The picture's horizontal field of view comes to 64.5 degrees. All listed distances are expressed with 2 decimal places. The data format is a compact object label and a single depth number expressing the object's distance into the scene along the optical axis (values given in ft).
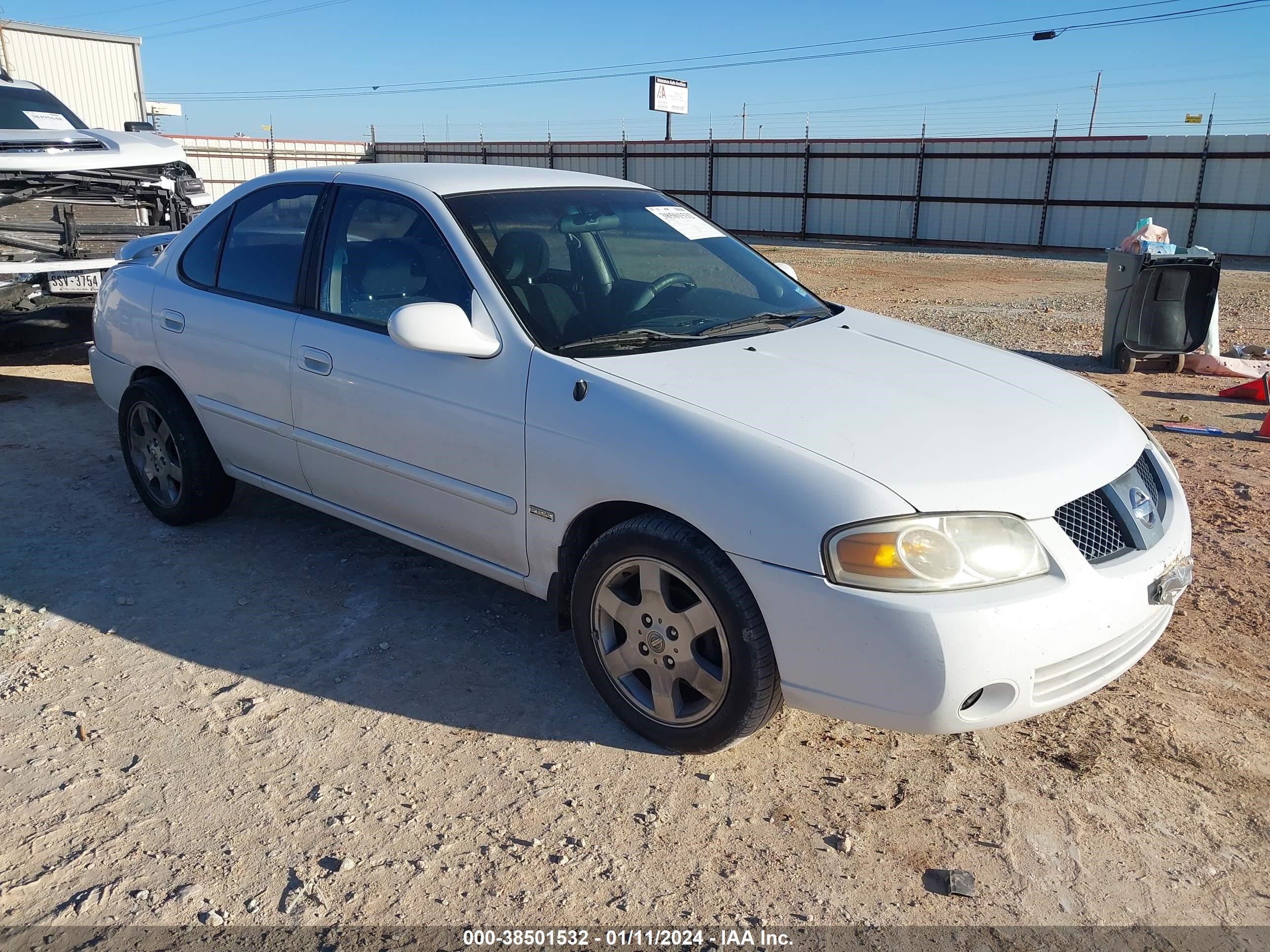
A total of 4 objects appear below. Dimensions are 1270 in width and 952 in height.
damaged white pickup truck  25.18
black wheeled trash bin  28.53
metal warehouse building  53.42
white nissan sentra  8.48
